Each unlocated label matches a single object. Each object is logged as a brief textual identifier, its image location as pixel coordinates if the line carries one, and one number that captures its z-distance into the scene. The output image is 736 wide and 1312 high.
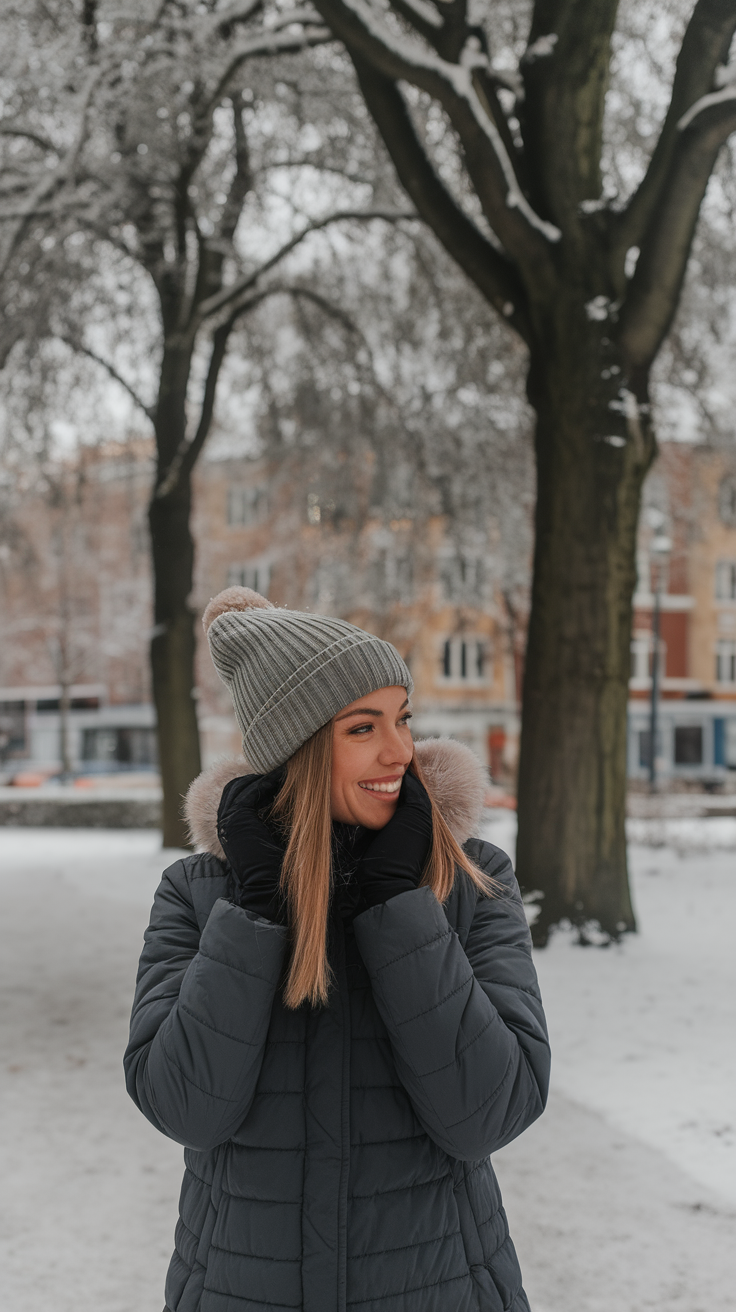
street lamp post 18.47
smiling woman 1.70
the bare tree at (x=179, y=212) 8.62
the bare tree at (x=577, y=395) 7.42
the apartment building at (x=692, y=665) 42.75
